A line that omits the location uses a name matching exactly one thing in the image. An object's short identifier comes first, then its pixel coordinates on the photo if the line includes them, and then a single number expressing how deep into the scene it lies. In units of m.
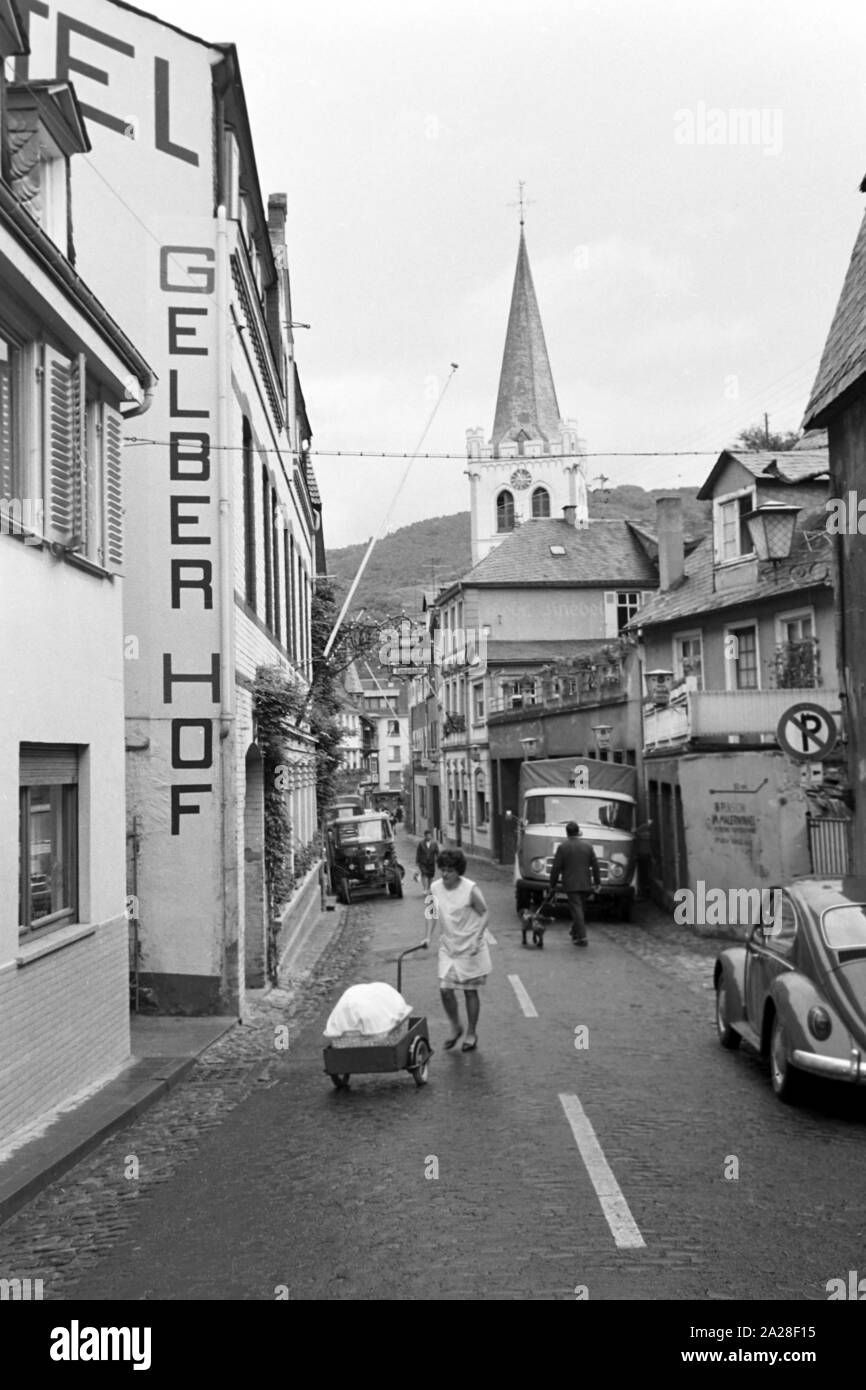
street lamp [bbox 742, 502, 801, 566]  18.36
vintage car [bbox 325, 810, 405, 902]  32.19
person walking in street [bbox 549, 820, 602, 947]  19.31
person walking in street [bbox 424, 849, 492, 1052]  10.77
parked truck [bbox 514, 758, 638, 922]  24.73
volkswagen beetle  8.55
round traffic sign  14.33
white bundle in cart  9.55
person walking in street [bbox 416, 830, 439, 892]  32.34
